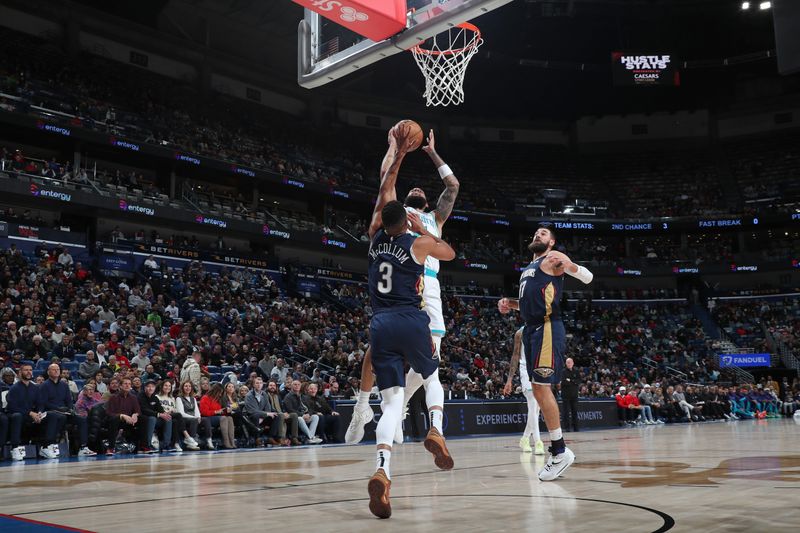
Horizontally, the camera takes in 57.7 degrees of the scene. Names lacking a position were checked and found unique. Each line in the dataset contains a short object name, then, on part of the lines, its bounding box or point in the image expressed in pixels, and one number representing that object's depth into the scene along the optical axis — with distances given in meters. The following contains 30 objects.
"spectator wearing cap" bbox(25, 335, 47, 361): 16.41
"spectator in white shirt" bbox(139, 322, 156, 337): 20.12
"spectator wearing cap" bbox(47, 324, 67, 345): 17.44
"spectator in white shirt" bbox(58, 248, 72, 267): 23.27
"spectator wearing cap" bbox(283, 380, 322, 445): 14.96
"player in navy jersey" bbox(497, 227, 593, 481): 6.39
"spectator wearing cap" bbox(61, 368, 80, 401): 13.05
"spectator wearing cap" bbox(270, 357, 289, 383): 18.75
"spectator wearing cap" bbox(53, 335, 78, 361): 17.07
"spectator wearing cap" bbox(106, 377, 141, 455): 12.21
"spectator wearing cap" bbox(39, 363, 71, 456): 11.59
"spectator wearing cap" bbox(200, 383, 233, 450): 13.67
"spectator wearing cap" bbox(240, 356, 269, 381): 19.75
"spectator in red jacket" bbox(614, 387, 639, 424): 23.23
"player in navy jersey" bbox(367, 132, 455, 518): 4.84
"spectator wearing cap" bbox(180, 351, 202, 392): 14.61
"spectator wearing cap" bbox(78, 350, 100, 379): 15.57
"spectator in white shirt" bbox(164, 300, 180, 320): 22.69
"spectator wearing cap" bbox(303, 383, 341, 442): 15.46
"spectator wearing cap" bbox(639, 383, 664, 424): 24.47
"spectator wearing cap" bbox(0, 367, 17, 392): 12.61
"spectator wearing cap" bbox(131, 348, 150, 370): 17.19
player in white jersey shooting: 6.55
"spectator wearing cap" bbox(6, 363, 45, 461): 11.24
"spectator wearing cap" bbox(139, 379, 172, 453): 12.50
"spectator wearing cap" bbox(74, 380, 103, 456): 12.05
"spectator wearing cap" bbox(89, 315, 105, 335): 19.20
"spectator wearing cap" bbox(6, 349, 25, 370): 15.20
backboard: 7.90
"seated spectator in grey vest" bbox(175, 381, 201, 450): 13.15
